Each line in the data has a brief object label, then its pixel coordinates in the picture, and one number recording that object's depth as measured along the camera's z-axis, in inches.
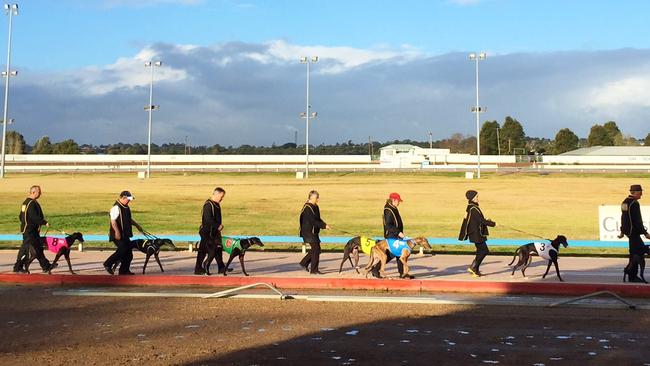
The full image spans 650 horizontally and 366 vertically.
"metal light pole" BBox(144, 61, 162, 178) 2847.0
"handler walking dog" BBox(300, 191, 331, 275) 560.4
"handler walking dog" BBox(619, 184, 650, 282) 508.7
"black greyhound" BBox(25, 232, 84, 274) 553.9
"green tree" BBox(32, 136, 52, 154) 6378.0
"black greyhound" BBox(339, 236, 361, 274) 567.2
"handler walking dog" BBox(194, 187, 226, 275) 550.6
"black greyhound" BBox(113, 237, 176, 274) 566.9
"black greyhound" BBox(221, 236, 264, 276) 557.6
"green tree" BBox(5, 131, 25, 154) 6161.4
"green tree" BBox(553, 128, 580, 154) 6343.5
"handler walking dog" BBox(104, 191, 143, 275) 538.6
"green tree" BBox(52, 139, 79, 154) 6235.2
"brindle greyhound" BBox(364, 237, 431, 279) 537.6
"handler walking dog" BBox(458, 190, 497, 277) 552.7
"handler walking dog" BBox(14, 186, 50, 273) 542.3
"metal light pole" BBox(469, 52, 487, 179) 2773.1
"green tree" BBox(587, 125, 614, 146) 6540.4
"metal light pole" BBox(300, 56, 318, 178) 2896.2
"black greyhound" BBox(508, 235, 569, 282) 536.1
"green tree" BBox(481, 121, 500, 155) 6043.3
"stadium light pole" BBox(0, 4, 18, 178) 2443.3
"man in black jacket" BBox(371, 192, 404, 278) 539.2
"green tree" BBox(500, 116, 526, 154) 6141.7
